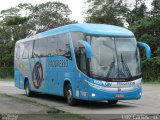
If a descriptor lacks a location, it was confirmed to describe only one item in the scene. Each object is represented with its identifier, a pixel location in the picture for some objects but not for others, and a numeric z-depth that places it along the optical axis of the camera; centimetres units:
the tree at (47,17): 7569
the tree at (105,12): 5494
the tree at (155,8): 4916
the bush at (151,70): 3838
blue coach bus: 1576
